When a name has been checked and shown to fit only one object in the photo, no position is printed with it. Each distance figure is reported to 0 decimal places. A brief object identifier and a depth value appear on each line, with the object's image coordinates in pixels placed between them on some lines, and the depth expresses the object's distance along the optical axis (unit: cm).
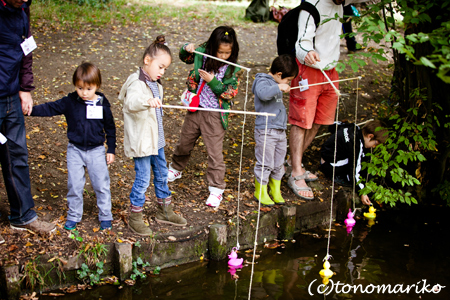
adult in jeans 310
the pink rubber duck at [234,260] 388
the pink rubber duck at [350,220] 483
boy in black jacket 498
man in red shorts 429
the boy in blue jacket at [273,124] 403
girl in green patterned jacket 390
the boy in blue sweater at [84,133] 331
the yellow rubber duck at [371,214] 506
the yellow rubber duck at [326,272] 386
